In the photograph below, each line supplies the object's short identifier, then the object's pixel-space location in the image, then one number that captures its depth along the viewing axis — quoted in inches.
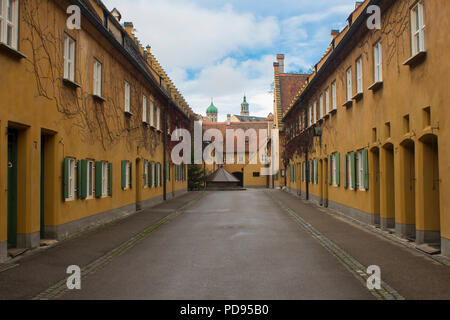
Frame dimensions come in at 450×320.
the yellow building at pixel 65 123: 381.4
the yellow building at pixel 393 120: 372.8
